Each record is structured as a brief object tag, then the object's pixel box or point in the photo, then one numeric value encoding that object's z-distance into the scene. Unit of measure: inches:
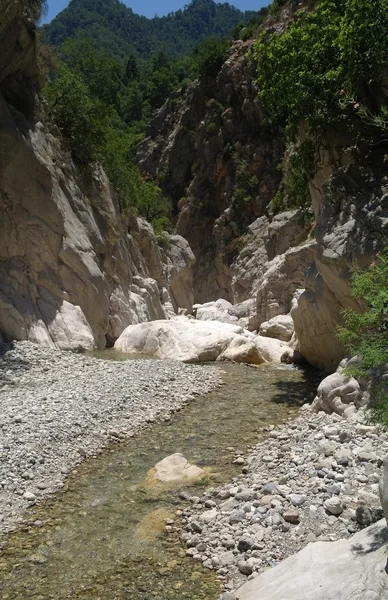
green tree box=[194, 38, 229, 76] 2362.2
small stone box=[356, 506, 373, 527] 260.9
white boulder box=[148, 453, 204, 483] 368.8
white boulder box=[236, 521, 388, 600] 179.2
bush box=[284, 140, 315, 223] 678.5
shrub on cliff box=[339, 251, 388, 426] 240.6
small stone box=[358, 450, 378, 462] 332.8
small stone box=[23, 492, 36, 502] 336.5
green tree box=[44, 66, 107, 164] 1056.8
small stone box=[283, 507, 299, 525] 284.2
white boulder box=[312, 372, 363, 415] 453.4
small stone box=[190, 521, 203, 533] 295.2
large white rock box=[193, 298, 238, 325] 1494.8
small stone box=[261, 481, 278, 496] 318.7
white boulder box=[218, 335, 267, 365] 821.2
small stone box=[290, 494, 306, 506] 298.5
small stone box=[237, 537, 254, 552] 269.3
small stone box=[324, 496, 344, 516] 283.1
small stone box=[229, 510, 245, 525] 294.8
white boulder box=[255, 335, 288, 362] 843.7
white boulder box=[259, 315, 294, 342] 1035.3
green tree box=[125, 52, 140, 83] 3462.1
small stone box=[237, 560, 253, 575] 254.4
